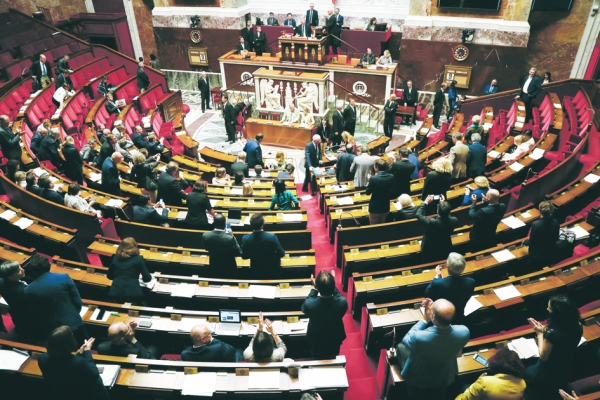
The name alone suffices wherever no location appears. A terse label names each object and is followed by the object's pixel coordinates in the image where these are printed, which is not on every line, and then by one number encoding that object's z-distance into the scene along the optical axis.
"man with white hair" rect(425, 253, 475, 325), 3.39
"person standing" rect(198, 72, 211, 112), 12.77
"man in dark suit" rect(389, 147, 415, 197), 5.87
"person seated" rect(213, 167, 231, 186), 6.27
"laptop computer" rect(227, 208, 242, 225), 5.07
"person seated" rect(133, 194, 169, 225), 5.25
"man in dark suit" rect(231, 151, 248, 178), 6.98
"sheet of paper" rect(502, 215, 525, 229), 5.07
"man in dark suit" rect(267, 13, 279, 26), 14.39
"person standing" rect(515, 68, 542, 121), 9.57
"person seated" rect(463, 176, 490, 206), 5.28
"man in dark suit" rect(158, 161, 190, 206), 5.77
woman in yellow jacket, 2.47
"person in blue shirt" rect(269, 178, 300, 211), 5.80
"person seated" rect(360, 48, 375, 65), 12.41
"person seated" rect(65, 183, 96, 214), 5.48
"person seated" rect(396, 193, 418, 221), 5.12
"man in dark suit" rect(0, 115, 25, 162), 6.83
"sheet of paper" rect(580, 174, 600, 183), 5.71
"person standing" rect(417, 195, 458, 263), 4.33
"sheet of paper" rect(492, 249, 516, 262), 4.48
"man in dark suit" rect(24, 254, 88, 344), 3.58
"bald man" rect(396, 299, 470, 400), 2.74
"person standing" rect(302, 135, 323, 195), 8.09
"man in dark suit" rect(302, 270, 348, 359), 3.22
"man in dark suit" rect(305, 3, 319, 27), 13.51
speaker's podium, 12.17
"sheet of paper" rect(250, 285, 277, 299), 4.20
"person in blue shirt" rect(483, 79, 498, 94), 11.53
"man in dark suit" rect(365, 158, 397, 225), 5.32
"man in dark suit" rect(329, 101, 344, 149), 9.80
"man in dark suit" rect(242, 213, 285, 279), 4.14
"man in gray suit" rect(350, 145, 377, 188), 6.39
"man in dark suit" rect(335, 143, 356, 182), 6.95
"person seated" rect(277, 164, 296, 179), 7.22
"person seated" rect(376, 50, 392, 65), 12.16
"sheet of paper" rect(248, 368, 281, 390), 3.17
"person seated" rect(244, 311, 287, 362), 3.24
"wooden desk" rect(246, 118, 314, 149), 10.71
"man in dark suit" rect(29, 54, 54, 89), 11.04
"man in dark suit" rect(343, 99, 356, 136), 10.05
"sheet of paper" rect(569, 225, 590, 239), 4.76
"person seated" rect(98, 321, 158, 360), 3.33
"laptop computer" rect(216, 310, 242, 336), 3.61
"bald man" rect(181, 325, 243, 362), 3.25
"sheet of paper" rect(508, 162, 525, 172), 6.51
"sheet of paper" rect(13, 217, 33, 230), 5.17
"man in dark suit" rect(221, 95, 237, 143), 10.81
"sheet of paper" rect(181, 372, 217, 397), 3.14
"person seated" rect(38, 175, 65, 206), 5.54
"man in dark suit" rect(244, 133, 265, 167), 8.30
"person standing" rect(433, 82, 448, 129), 11.42
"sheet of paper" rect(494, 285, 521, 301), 3.94
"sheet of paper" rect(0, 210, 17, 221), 5.31
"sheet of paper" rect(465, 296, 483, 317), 3.81
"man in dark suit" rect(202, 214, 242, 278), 4.23
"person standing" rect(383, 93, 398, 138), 10.48
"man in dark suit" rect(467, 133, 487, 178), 6.57
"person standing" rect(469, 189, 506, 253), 4.50
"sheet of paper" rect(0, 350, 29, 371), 3.23
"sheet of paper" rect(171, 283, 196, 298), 4.21
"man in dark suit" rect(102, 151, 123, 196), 6.21
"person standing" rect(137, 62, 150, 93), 12.31
